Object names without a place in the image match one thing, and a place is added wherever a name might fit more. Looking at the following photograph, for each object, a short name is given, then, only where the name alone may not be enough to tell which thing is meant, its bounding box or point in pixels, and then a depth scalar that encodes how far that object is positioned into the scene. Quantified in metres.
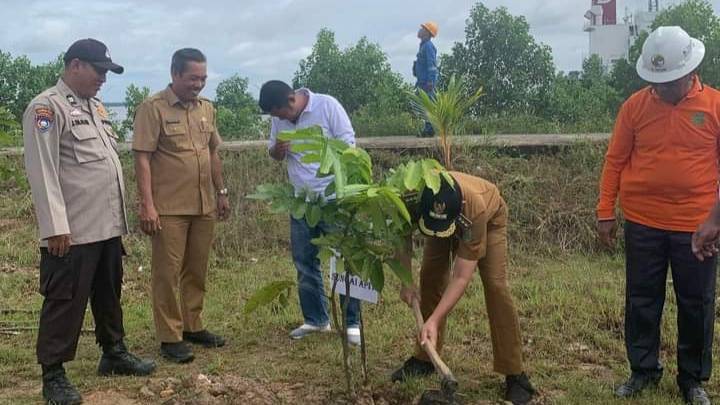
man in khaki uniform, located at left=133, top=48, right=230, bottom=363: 4.26
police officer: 3.60
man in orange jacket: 3.49
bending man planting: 3.06
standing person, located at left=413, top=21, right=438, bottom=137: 9.13
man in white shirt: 4.38
